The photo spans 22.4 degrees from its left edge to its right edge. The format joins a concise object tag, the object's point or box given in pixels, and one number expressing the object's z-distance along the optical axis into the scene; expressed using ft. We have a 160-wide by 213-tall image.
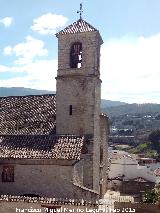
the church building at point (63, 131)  82.33
